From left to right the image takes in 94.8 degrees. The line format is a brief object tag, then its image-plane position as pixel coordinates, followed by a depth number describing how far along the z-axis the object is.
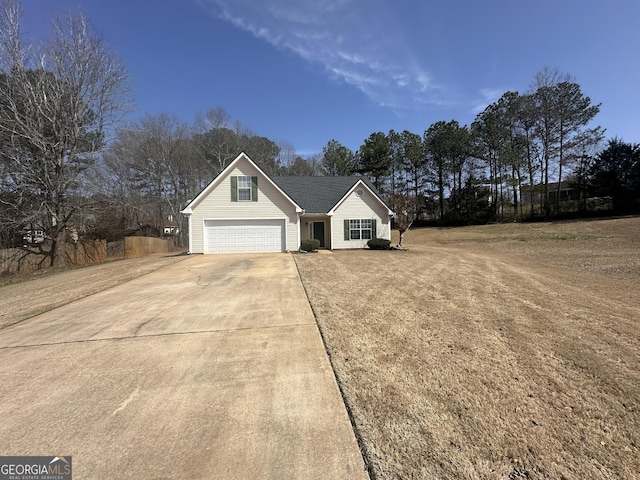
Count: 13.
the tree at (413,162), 37.91
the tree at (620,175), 27.20
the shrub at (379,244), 18.69
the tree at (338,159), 38.38
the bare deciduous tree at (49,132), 15.08
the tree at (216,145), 32.03
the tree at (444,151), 35.31
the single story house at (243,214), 16.31
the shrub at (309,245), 16.92
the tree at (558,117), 28.83
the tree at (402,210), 18.81
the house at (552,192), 31.63
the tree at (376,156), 36.22
